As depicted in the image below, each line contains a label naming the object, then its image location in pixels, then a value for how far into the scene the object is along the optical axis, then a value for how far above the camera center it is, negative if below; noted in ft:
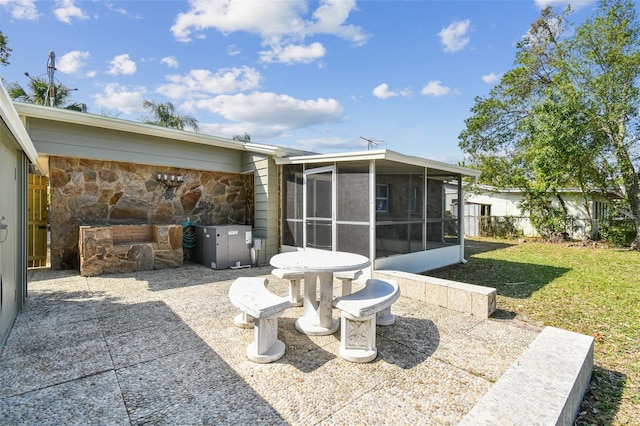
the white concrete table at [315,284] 10.56 -2.62
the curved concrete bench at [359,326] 9.18 -3.42
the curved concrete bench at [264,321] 8.91 -3.21
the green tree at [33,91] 40.75 +15.54
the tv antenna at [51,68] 27.12 +12.52
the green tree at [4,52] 34.68 +17.71
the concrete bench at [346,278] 12.89 -2.72
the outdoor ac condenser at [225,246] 21.88 -2.49
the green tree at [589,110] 35.81 +11.71
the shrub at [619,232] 39.86 -2.62
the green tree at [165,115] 61.41 +18.92
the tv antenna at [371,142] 57.77 +12.71
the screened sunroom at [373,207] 19.08 +0.26
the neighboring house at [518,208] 44.50 +0.57
